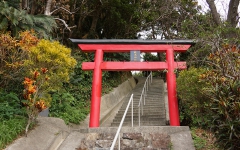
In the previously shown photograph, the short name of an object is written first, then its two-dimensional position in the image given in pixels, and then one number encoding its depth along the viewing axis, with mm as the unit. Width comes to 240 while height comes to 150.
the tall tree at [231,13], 7219
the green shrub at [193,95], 6039
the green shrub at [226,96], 3947
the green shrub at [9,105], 6070
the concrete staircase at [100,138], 5129
